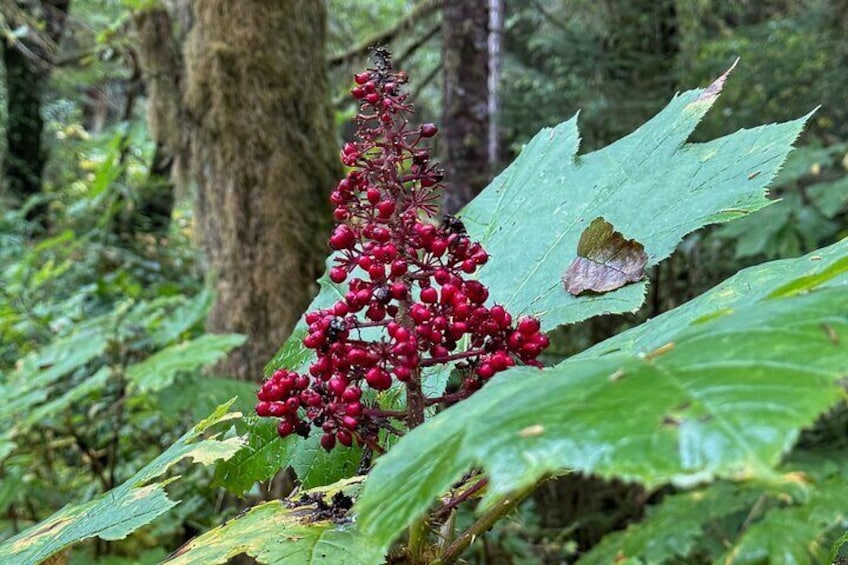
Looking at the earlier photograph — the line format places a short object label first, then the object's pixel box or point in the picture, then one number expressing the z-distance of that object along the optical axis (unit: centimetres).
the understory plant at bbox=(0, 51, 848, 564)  41
